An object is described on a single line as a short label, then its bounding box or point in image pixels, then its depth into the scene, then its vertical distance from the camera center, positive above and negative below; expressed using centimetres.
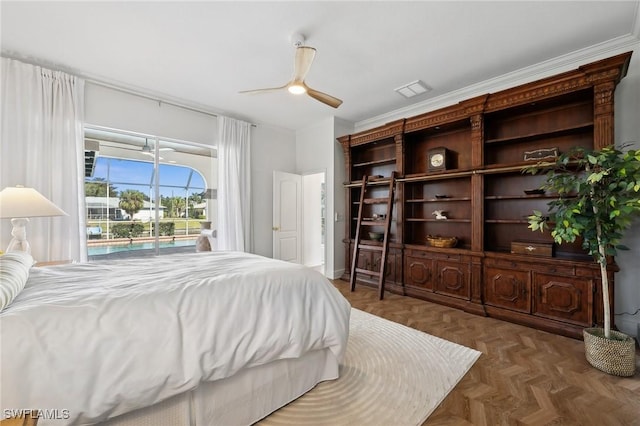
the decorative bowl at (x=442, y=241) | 378 -38
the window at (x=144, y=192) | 367 +31
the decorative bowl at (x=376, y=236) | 461 -37
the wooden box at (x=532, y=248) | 294 -37
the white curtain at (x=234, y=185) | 456 +49
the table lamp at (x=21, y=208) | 226 +4
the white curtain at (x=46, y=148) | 294 +73
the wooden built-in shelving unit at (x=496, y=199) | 271 +20
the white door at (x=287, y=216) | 528 -5
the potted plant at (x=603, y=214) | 205 +0
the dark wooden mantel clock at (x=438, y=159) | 391 +80
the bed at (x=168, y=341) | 103 -59
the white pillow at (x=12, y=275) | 114 -30
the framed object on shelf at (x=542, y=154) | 295 +67
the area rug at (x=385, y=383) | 165 -121
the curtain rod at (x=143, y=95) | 349 +166
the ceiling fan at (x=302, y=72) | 233 +129
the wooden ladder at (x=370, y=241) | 410 -32
